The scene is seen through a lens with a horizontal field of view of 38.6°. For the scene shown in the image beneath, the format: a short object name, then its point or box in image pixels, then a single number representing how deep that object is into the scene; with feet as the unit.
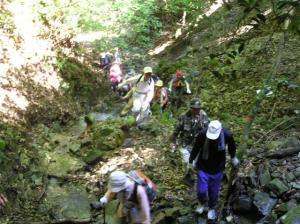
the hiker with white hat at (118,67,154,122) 34.26
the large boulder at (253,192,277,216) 22.25
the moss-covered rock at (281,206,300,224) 18.55
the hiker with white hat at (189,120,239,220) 20.26
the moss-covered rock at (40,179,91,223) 25.77
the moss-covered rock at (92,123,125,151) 34.28
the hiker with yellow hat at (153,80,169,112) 39.09
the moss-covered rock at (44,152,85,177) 30.81
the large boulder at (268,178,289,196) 22.86
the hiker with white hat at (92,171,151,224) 15.90
